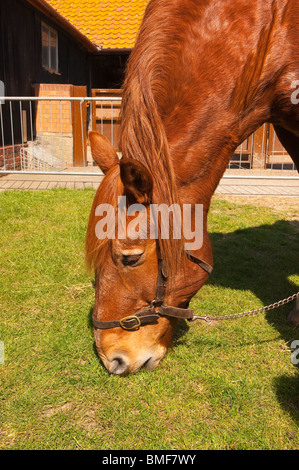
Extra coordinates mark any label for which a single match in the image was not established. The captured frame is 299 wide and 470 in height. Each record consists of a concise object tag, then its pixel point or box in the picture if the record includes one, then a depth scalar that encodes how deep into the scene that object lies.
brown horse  1.73
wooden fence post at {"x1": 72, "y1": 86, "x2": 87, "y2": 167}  9.01
